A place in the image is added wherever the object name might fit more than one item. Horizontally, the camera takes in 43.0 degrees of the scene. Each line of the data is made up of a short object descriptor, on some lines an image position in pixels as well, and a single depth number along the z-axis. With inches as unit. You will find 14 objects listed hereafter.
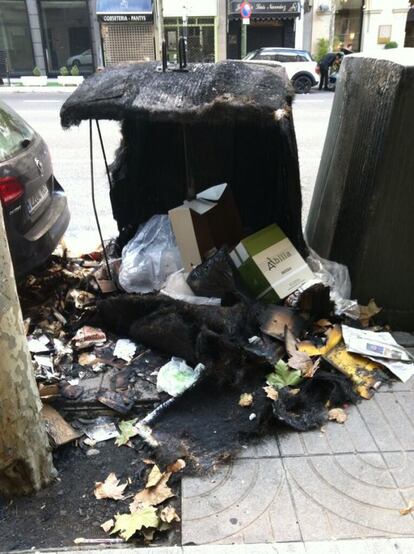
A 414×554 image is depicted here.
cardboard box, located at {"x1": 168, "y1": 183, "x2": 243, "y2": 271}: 143.1
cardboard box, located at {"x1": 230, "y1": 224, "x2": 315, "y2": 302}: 137.2
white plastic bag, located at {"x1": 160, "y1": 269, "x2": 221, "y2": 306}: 131.2
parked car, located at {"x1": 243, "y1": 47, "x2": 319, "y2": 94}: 738.8
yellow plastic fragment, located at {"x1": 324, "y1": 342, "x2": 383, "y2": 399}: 119.6
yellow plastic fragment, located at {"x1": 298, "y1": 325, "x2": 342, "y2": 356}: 124.9
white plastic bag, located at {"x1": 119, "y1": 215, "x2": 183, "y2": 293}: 148.1
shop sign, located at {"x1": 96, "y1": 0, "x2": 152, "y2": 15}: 957.2
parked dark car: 135.1
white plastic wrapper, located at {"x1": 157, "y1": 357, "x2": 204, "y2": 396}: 118.0
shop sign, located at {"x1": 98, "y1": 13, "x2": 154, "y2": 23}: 965.8
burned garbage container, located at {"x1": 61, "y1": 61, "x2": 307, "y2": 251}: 112.6
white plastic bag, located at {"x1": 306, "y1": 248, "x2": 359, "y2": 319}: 139.2
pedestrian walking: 749.3
